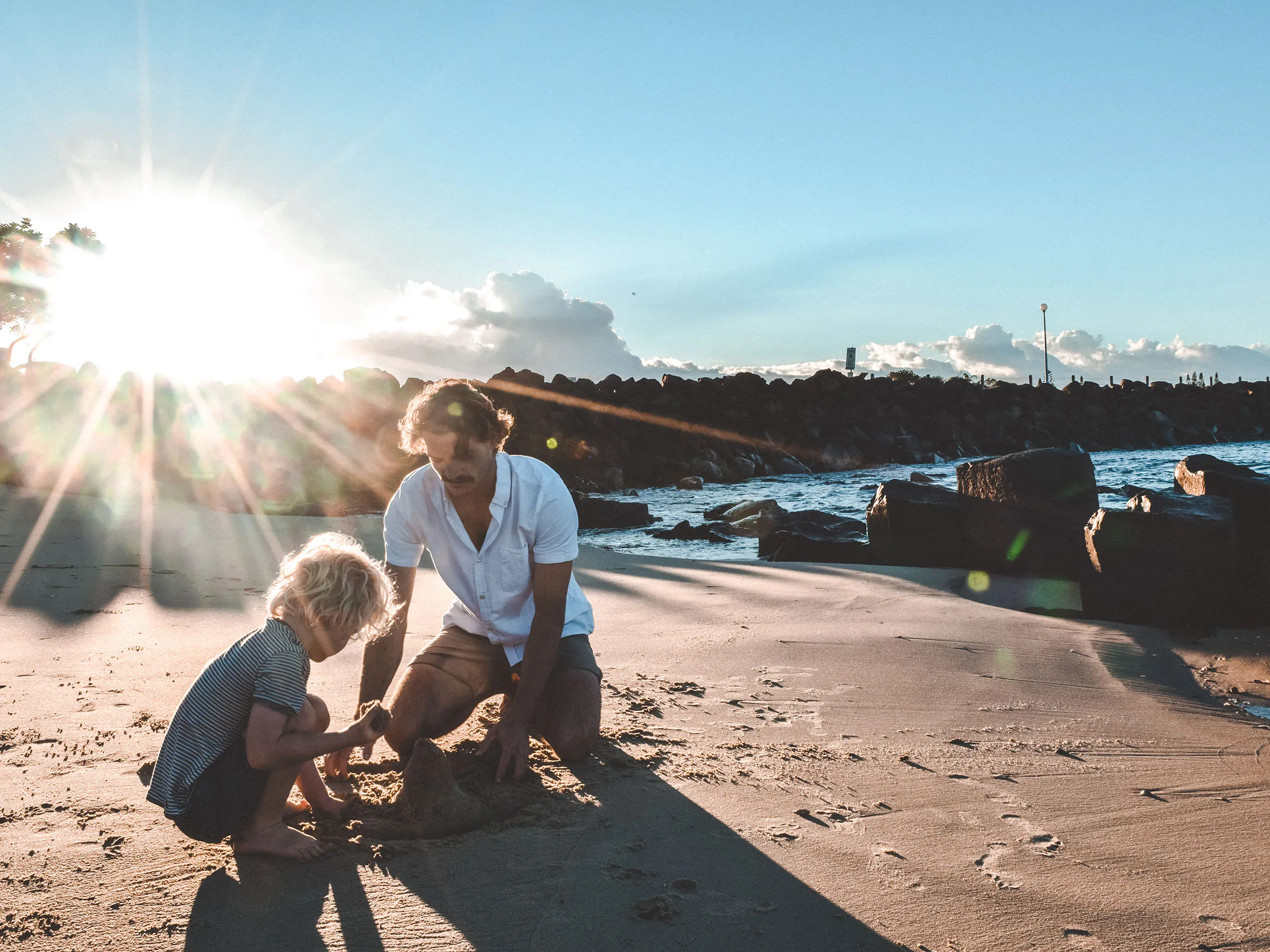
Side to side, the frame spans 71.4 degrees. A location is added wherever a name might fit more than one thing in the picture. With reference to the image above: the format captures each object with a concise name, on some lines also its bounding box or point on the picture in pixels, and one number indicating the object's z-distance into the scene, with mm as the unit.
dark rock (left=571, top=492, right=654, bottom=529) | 12695
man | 2969
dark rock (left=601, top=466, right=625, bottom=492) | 20094
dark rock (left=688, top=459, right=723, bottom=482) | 21547
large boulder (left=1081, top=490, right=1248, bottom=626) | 5199
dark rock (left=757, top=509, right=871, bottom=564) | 8727
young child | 2178
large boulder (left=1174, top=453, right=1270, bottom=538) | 5414
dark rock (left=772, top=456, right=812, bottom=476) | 23484
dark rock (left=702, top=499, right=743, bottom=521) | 13688
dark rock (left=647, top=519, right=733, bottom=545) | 11016
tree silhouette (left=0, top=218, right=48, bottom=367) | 26625
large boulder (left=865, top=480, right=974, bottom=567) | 7906
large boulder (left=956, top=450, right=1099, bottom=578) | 7145
